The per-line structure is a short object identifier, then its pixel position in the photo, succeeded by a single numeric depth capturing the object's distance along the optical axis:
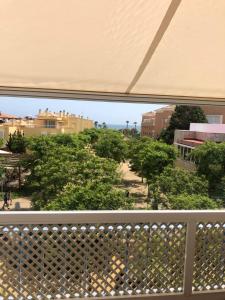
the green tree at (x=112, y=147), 22.96
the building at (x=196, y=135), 26.05
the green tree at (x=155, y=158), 18.20
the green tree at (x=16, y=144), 26.47
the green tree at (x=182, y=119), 35.78
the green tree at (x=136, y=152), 20.58
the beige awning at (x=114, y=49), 1.44
